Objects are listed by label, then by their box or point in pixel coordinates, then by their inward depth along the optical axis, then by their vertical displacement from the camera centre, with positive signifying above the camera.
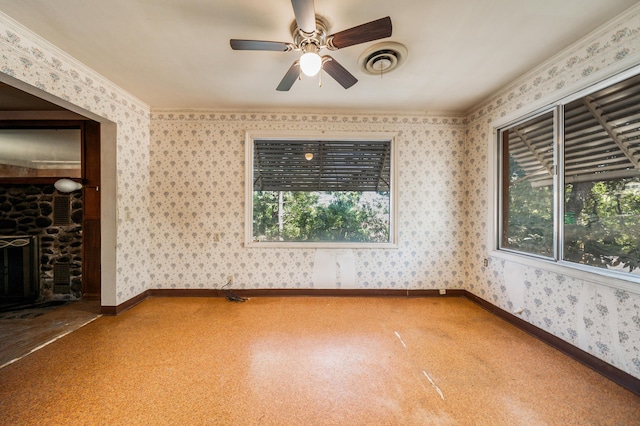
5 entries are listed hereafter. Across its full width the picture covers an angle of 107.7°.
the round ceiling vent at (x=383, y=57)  2.04 +1.44
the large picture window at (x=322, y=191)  3.55 +0.32
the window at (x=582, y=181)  1.81 +0.28
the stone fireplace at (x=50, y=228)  3.38 -0.22
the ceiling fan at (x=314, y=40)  1.44 +1.19
